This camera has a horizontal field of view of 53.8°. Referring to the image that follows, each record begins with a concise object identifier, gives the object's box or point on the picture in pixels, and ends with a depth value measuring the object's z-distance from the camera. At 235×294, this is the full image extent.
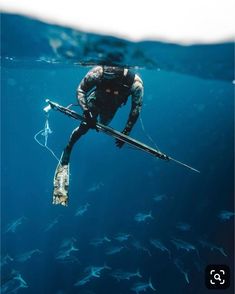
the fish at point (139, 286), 10.68
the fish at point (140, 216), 12.09
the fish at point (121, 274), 10.40
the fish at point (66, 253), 11.62
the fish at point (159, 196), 13.50
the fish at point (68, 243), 12.02
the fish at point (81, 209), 13.04
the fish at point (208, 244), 11.43
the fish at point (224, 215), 11.60
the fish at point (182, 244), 10.90
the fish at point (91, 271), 10.59
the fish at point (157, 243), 11.12
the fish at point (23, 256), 12.08
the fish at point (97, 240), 12.12
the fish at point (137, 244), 11.65
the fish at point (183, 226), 11.79
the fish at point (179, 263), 11.50
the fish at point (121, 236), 11.60
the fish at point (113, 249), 11.35
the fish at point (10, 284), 11.28
